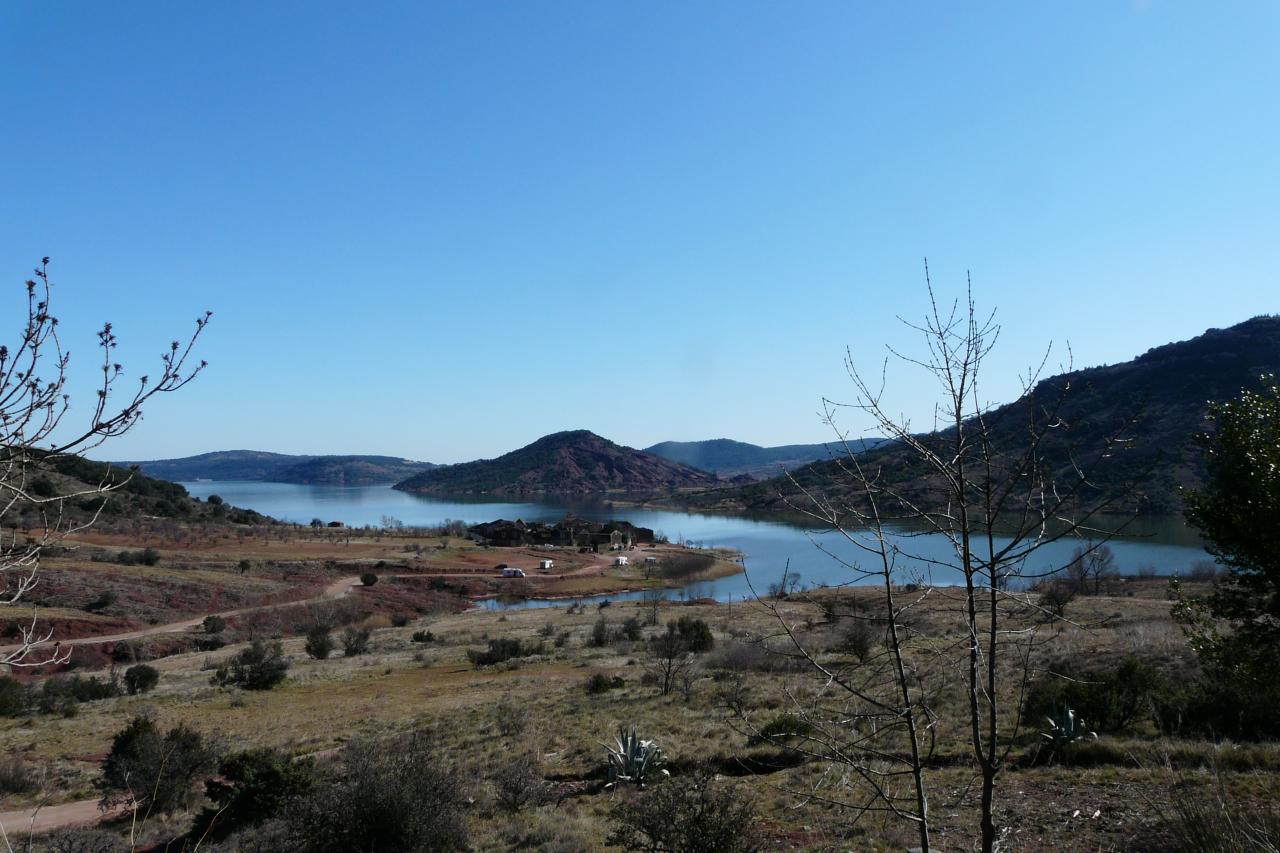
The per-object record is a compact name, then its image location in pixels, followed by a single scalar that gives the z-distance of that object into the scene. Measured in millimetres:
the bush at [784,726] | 11277
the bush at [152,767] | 11180
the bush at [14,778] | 12039
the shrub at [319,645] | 29469
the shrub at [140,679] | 23359
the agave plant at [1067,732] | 9719
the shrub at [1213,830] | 3264
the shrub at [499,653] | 25859
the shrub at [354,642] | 31000
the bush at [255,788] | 9760
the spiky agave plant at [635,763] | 10422
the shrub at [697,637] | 25156
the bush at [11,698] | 19641
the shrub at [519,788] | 9453
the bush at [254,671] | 22781
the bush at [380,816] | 7473
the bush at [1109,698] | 11039
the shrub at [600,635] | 29875
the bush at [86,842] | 7169
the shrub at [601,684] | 18656
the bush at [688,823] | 6430
